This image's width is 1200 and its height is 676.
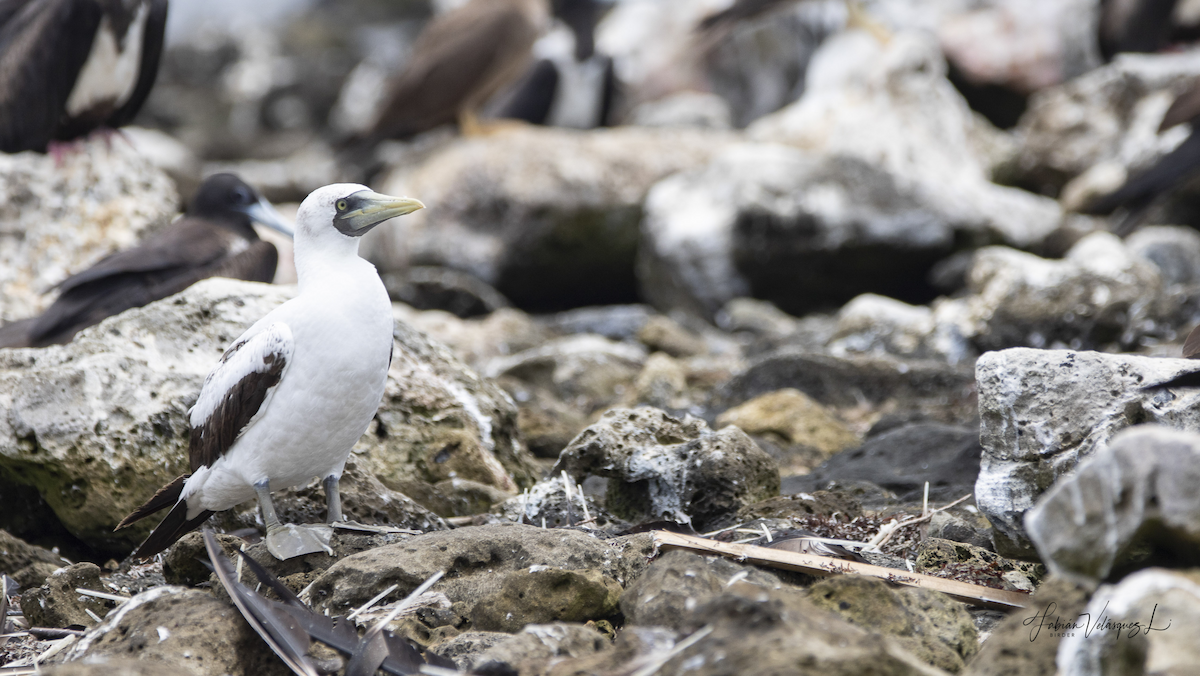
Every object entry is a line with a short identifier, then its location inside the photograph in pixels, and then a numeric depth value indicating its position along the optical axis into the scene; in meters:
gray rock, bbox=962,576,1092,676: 4.34
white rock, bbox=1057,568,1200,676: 3.79
